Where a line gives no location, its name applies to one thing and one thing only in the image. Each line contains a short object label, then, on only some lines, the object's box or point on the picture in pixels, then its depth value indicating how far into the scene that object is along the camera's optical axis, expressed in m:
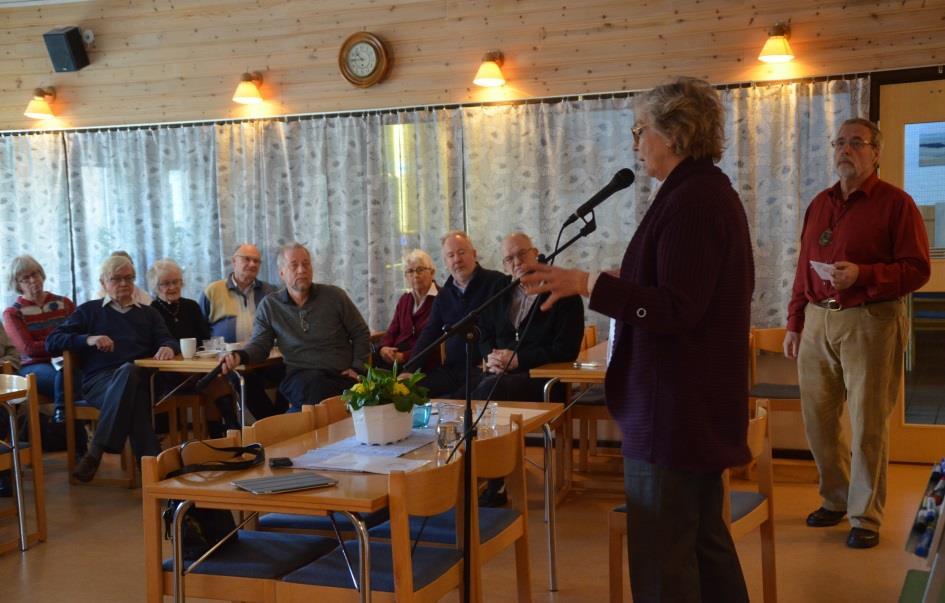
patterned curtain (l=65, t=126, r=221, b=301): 6.78
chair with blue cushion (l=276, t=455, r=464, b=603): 2.23
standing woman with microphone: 2.10
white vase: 2.87
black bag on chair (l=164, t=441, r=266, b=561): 2.56
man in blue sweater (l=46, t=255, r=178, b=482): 5.21
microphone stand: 2.30
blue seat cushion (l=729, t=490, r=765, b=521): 2.87
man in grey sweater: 5.42
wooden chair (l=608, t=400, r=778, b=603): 2.81
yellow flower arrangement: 2.88
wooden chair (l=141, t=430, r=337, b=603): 2.44
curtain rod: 5.55
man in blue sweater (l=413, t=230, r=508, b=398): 5.35
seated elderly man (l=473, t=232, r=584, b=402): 4.82
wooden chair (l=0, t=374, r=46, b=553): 4.21
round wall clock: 6.27
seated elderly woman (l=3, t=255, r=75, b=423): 5.87
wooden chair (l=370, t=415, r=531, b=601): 2.64
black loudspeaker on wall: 6.86
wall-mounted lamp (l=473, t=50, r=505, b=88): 5.89
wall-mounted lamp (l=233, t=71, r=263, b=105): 6.46
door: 5.29
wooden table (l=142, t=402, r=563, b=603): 2.23
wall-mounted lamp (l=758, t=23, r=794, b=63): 5.35
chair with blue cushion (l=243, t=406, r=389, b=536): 2.96
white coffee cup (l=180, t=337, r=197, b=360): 5.33
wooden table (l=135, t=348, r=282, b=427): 5.15
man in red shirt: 3.83
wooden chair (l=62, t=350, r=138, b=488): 5.39
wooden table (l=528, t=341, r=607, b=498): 4.34
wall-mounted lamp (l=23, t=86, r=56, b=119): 6.96
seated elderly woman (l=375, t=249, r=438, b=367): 5.87
